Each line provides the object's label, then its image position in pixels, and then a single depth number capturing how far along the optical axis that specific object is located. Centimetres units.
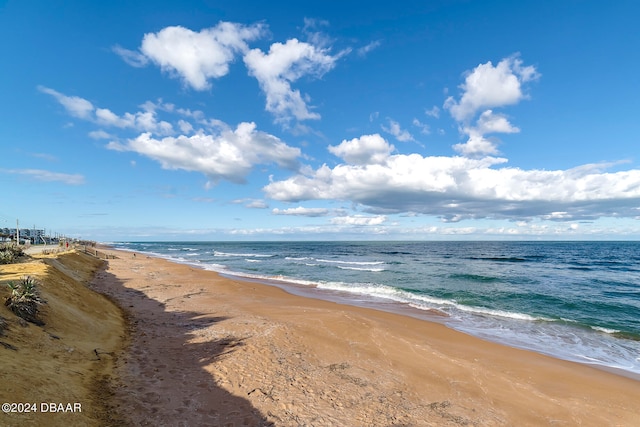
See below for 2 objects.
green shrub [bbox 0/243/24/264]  1735
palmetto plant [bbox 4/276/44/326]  838
